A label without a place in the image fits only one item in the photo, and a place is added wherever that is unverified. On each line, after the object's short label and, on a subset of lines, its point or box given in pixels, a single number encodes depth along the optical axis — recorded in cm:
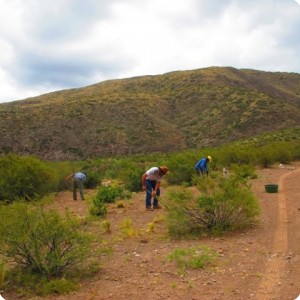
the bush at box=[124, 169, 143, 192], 2017
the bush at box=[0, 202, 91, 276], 741
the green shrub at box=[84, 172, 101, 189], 2362
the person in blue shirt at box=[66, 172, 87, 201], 1780
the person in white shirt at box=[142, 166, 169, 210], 1335
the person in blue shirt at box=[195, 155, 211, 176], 1589
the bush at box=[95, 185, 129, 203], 1611
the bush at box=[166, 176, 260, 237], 1014
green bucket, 1609
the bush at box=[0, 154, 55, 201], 1861
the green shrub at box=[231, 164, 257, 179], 2163
